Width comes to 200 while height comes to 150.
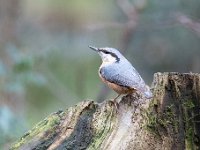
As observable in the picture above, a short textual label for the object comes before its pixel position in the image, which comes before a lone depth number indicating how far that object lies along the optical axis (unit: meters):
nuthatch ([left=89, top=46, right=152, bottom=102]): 6.32
